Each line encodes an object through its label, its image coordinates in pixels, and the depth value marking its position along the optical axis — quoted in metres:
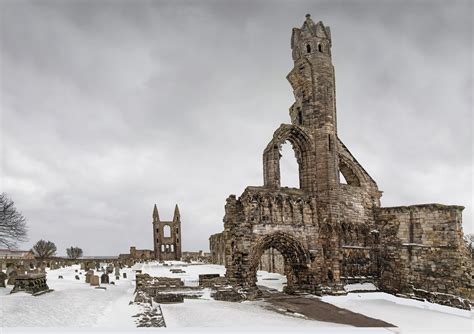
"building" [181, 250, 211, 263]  56.70
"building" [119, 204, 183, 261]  61.12
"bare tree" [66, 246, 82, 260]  73.50
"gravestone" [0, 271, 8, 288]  16.34
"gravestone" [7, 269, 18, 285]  17.31
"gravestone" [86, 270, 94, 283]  21.16
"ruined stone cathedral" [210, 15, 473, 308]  17.94
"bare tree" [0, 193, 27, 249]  23.86
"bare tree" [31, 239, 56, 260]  60.69
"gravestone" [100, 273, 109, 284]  21.45
